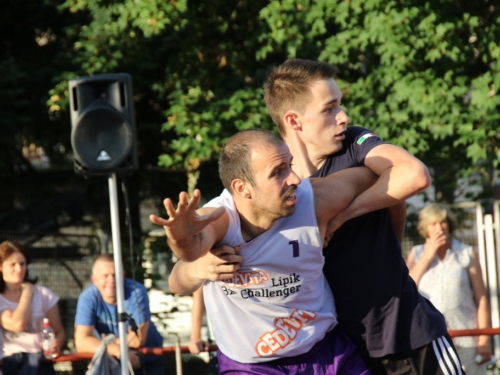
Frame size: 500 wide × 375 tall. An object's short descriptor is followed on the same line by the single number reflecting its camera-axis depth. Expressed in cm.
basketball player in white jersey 600
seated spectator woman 1230
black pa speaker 1298
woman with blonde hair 1266
